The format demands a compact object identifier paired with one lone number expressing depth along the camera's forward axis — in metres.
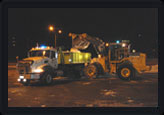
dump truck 13.73
